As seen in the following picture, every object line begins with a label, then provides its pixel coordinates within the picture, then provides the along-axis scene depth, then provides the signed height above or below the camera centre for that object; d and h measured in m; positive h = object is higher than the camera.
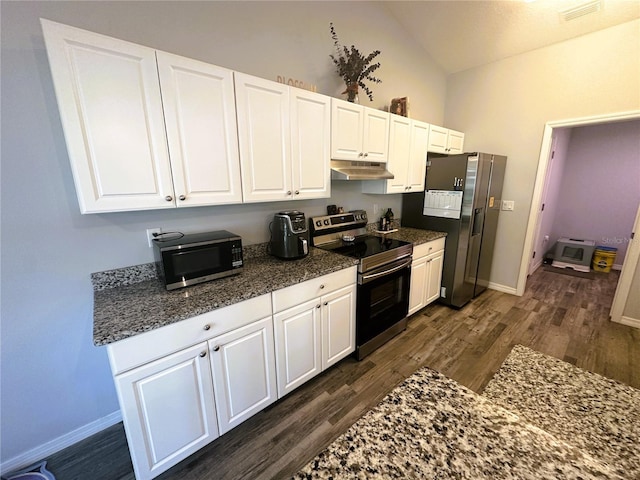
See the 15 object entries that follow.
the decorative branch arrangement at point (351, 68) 2.30 +1.00
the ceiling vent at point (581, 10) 2.40 +1.58
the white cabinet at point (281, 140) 1.70 +0.31
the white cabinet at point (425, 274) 2.77 -1.01
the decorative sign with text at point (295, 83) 1.96 +0.75
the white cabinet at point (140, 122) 1.19 +0.32
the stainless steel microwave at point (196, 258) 1.50 -0.44
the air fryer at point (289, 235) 2.01 -0.39
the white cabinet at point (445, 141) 3.12 +0.52
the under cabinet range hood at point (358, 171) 2.19 +0.11
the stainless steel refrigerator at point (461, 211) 2.88 -0.34
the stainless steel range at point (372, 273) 2.22 -0.78
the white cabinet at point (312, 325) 1.76 -1.03
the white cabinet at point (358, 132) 2.17 +0.44
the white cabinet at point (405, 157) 2.66 +0.27
